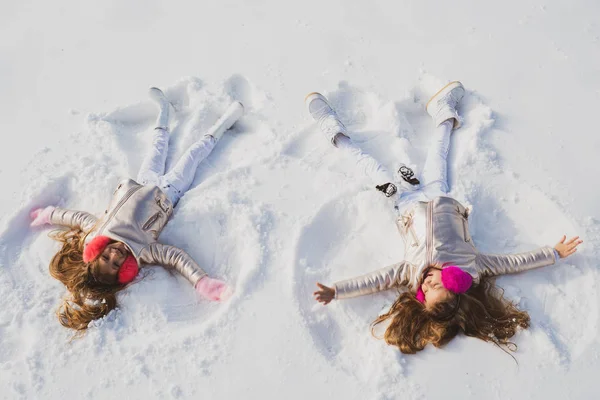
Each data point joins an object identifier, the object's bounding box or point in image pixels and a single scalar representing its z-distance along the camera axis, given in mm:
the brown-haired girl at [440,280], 2797
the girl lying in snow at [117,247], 2947
